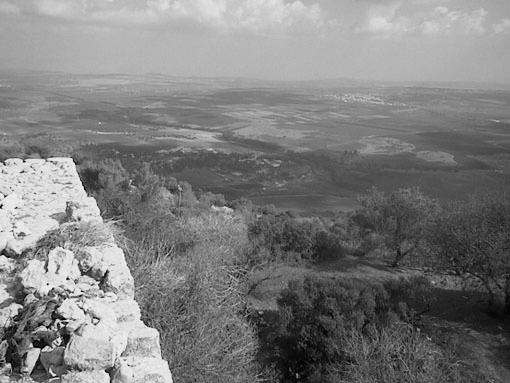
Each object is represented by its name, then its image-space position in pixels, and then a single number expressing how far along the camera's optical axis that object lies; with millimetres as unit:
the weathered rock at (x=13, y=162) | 9848
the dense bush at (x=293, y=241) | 18166
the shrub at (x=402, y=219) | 20047
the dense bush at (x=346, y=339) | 8484
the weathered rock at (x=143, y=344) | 3746
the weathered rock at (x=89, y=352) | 3270
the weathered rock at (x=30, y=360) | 3396
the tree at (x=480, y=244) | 13203
